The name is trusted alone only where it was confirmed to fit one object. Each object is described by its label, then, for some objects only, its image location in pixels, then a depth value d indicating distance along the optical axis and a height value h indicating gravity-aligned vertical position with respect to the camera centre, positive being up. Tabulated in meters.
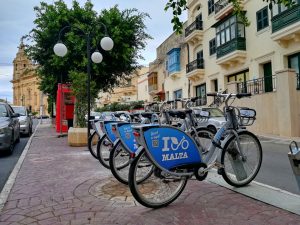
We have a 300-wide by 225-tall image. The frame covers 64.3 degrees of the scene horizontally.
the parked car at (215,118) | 10.35 -0.13
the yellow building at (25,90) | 70.22 +9.42
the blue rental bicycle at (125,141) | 4.02 -0.40
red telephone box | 12.11 +0.59
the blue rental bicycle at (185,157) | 3.01 -0.59
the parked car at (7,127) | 6.93 -0.19
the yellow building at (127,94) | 44.46 +4.95
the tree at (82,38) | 13.62 +4.76
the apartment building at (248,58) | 11.09 +3.90
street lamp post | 8.68 +2.67
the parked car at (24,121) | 12.65 -0.02
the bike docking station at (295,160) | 2.69 -0.53
